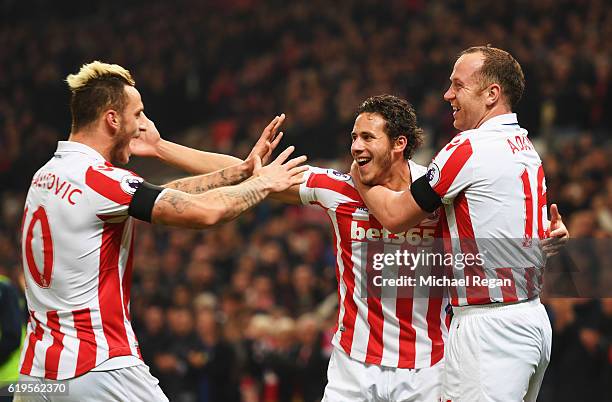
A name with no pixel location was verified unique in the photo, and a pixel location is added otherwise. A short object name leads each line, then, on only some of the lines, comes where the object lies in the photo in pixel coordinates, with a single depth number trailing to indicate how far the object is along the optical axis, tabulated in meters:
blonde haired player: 8.36
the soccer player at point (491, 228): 8.77
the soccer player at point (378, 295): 9.56
